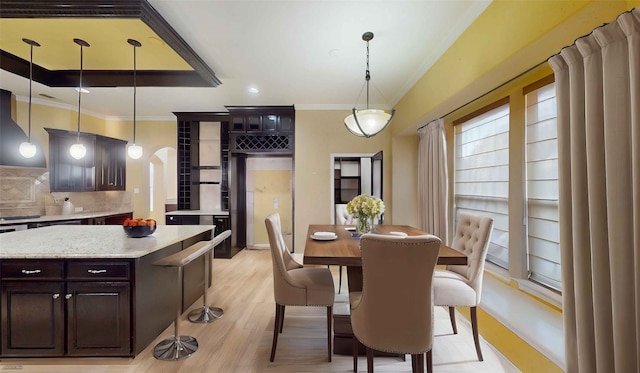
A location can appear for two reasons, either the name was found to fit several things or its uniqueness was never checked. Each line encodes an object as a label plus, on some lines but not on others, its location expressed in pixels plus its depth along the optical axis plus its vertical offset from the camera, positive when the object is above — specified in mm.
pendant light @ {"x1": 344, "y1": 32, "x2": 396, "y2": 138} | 2441 +693
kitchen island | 1941 -850
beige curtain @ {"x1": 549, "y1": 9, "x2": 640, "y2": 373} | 1115 -30
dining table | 1781 -482
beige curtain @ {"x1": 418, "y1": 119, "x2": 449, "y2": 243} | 3285 +141
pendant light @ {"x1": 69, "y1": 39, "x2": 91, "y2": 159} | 2799 +468
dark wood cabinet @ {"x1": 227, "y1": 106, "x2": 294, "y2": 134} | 4738 +1338
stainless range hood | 3613 +815
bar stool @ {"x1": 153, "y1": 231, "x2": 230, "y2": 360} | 2021 -1307
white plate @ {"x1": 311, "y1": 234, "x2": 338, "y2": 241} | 2342 -444
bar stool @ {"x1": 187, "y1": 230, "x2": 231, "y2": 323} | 2559 -1304
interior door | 4300 +244
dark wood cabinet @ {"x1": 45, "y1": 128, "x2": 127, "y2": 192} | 4242 +511
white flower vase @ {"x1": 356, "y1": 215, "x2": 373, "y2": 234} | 2475 -337
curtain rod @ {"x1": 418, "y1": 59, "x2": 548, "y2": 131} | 1847 +929
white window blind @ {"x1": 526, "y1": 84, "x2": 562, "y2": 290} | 2057 +5
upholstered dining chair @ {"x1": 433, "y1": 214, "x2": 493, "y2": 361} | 1982 -764
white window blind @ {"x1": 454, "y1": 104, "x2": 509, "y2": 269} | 2625 +206
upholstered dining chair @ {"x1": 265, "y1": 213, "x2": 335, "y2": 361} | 2010 -799
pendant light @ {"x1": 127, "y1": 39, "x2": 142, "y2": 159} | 2902 +486
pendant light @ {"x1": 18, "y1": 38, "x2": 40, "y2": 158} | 2645 +477
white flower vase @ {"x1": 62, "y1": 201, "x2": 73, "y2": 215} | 4406 -277
